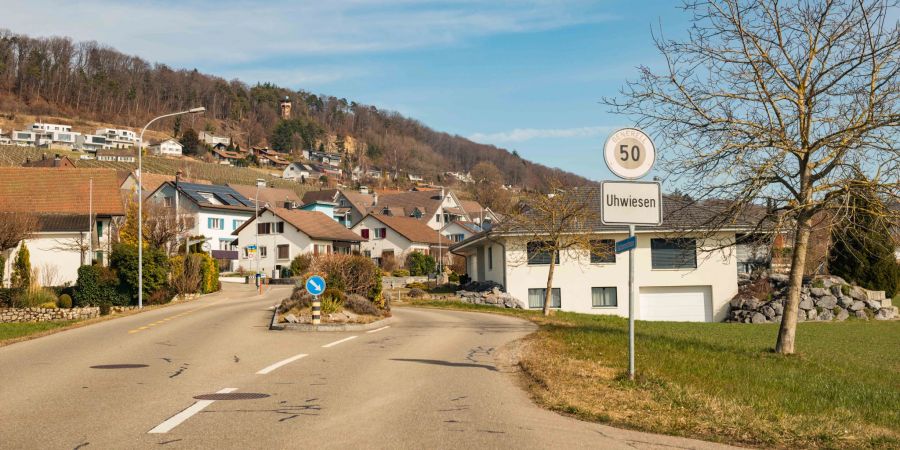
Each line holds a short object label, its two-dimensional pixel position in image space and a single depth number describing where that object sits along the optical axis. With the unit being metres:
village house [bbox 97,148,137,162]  139.27
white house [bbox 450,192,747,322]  43.56
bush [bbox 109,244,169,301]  39.97
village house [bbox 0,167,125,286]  46.66
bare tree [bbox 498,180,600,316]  37.91
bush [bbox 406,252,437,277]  78.25
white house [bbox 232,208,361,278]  78.75
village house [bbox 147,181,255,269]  89.06
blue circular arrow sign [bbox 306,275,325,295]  21.80
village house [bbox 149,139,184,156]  161.75
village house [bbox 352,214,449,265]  89.06
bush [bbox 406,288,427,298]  47.12
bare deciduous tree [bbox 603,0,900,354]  16.22
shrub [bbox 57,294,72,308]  37.75
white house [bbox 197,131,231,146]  185.12
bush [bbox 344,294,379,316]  26.58
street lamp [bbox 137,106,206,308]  35.62
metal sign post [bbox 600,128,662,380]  10.94
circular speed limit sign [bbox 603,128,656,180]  10.99
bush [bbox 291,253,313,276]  68.06
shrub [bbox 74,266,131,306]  39.09
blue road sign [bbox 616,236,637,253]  10.75
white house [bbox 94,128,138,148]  165.62
